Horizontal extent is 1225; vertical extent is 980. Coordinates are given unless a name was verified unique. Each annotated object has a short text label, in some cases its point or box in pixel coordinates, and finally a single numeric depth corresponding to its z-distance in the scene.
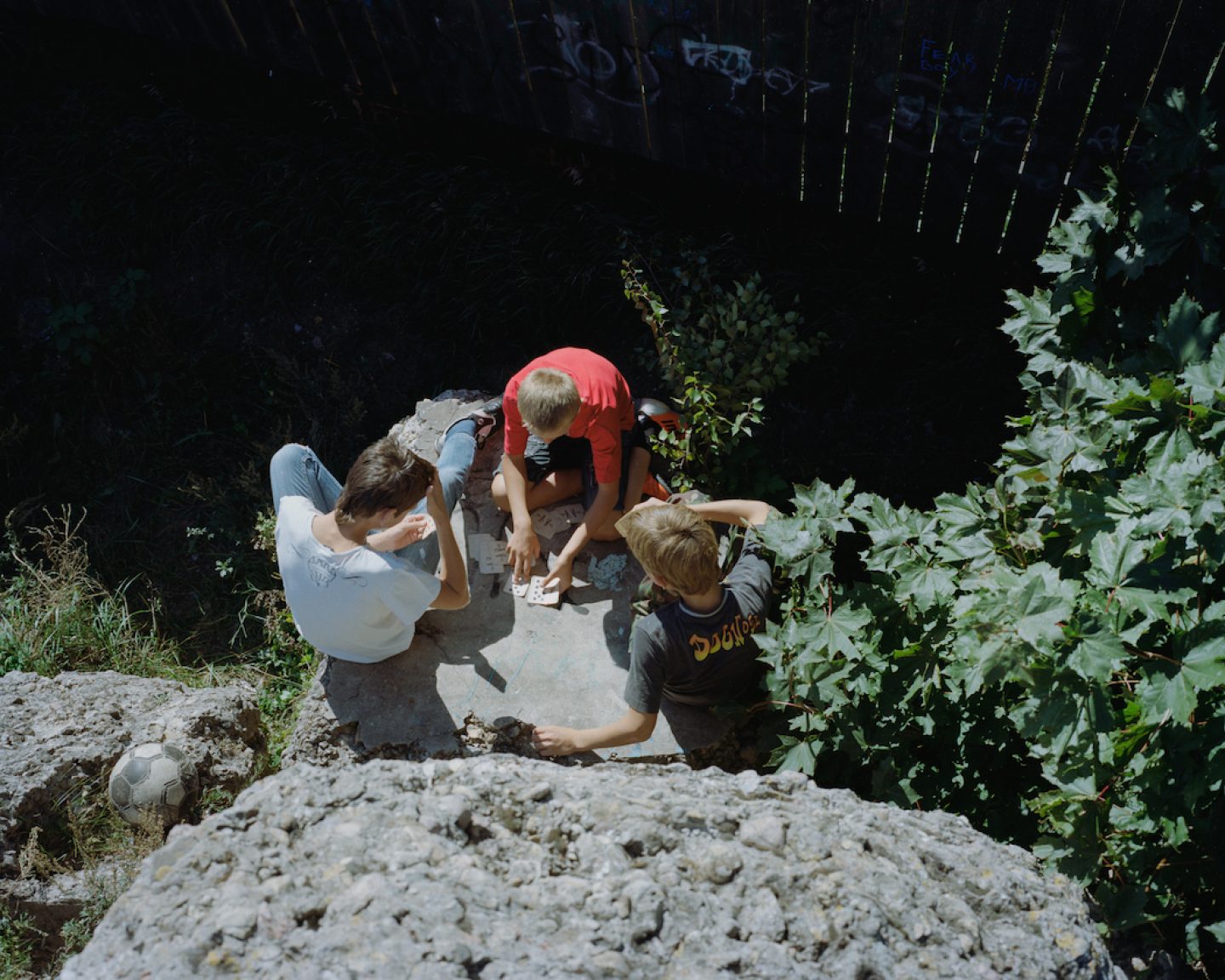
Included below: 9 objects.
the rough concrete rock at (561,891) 1.45
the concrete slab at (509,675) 3.40
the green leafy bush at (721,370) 3.97
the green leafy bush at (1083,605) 1.96
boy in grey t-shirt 2.86
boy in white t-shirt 3.13
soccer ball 3.44
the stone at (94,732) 3.43
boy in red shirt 3.46
